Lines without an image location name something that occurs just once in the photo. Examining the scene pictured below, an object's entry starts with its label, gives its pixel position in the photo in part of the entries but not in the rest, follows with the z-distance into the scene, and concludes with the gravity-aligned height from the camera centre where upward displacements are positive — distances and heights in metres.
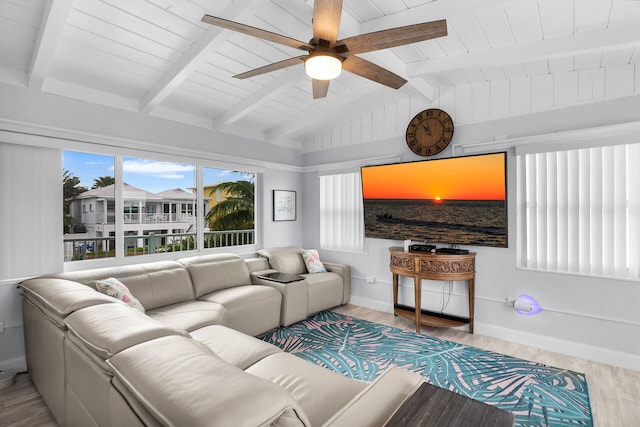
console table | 3.47 -0.66
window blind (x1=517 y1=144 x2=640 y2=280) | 2.89 -0.01
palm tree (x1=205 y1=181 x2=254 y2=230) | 4.48 +0.09
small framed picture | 5.04 +0.14
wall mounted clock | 3.84 +0.99
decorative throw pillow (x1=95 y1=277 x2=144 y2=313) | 2.61 -0.62
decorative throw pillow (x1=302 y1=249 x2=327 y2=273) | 4.63 -0.71
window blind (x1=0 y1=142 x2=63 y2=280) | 2.70 +0.05
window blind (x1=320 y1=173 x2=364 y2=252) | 4.77 +0.00
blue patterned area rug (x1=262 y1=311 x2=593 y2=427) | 2.31 -1.39
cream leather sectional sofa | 0.95 -0.65
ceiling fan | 1.63 +0.96
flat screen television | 3.52 +0.14
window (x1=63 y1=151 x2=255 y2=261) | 3.22 +0.09
